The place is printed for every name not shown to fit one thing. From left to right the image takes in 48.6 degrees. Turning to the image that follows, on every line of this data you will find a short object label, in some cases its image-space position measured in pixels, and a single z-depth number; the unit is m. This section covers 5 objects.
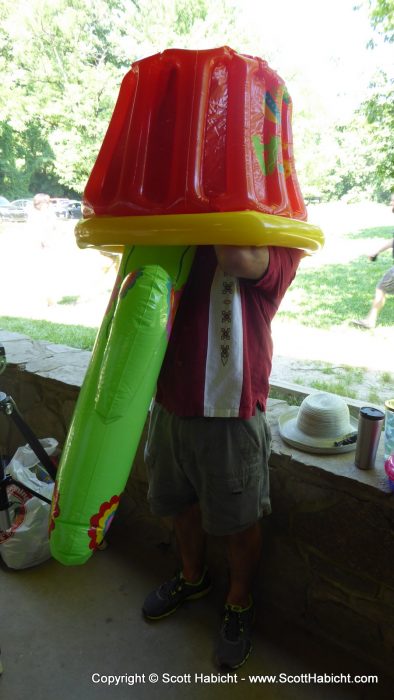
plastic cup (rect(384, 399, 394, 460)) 1.44
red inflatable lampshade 1.00
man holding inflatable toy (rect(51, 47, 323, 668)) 1.00
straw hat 1.50
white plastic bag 1.83
